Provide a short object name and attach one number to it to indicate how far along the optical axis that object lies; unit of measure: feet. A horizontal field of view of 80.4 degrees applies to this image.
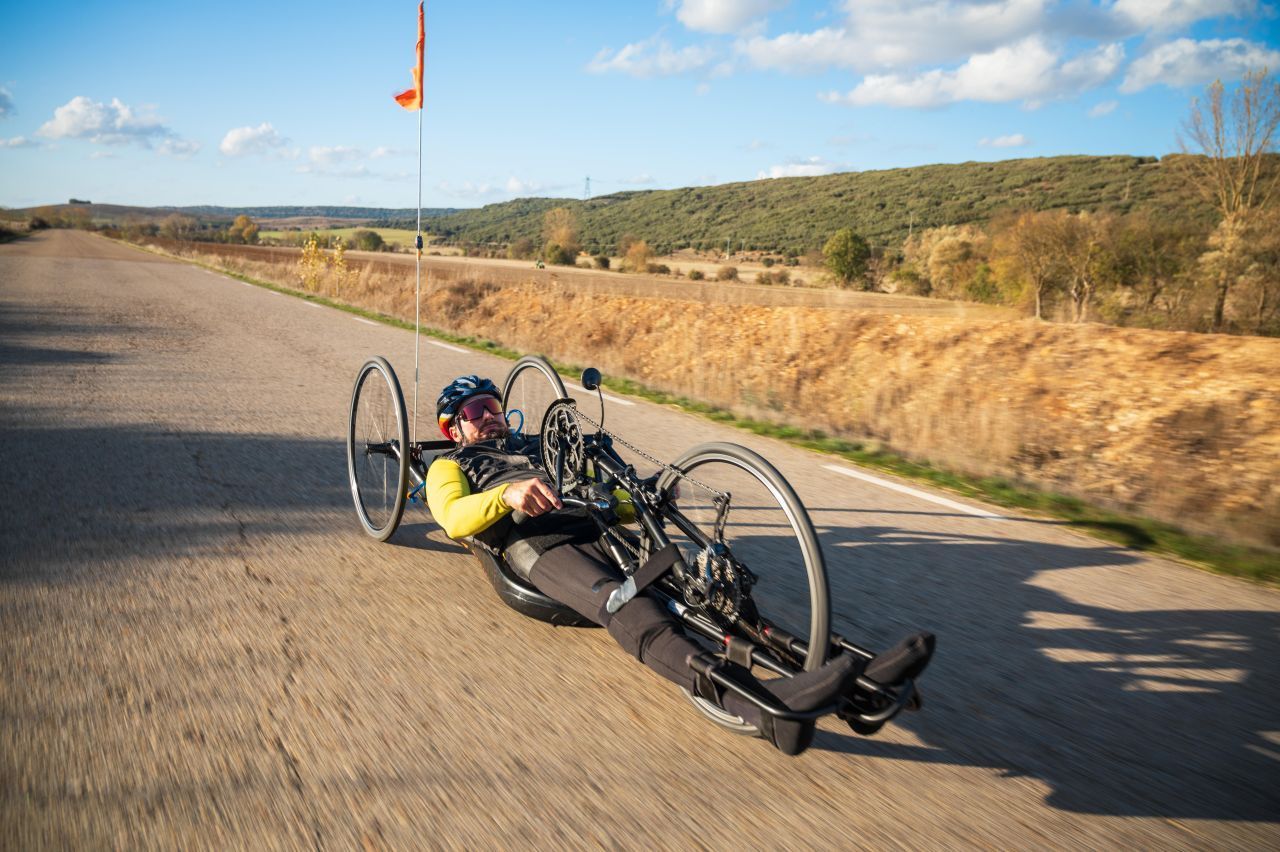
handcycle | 7.53
